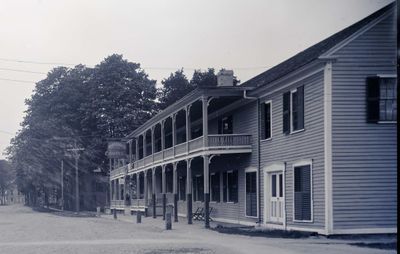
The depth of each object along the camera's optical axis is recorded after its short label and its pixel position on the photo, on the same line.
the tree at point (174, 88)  70.50
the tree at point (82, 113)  60.34
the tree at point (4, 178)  161.75
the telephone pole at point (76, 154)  60.68
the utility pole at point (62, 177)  66.69
